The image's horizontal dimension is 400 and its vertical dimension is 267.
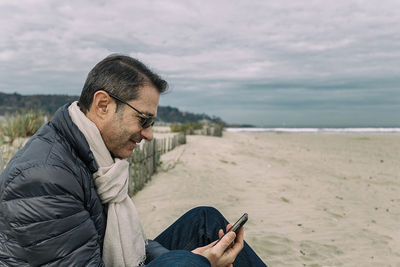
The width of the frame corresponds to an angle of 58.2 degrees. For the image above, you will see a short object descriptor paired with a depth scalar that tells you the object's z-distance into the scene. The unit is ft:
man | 4.60
